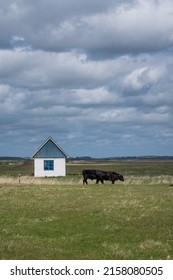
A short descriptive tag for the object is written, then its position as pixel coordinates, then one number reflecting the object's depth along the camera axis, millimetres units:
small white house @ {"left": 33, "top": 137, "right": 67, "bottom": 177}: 61594
